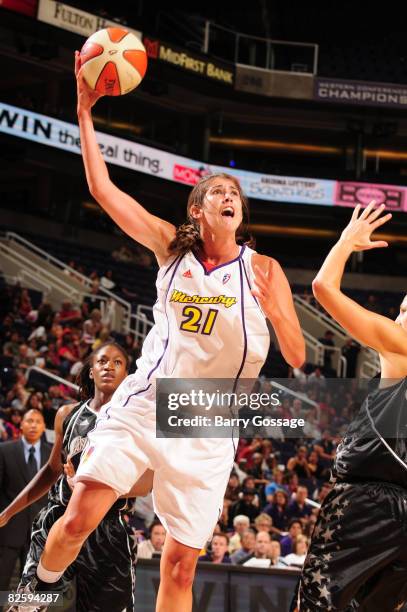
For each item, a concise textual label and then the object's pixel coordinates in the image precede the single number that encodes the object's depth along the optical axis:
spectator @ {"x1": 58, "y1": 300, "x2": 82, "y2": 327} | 15.75
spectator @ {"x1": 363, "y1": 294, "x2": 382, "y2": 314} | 21.85
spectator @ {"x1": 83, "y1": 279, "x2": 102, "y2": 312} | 17.30
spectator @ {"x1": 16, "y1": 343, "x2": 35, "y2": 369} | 13.47
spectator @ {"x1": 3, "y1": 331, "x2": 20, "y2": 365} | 13.62
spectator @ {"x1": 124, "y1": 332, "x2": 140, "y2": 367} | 15.35
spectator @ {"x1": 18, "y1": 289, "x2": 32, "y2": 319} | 15.45
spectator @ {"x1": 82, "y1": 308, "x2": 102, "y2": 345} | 15.14
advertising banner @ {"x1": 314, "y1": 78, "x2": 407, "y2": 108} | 23.28
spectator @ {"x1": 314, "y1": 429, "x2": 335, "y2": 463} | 13.61
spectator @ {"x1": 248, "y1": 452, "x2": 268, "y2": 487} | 12.28
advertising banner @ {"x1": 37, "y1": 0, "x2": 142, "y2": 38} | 19.44
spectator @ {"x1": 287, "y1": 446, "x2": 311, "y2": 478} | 12.69
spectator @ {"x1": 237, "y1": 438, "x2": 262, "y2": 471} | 13.05
